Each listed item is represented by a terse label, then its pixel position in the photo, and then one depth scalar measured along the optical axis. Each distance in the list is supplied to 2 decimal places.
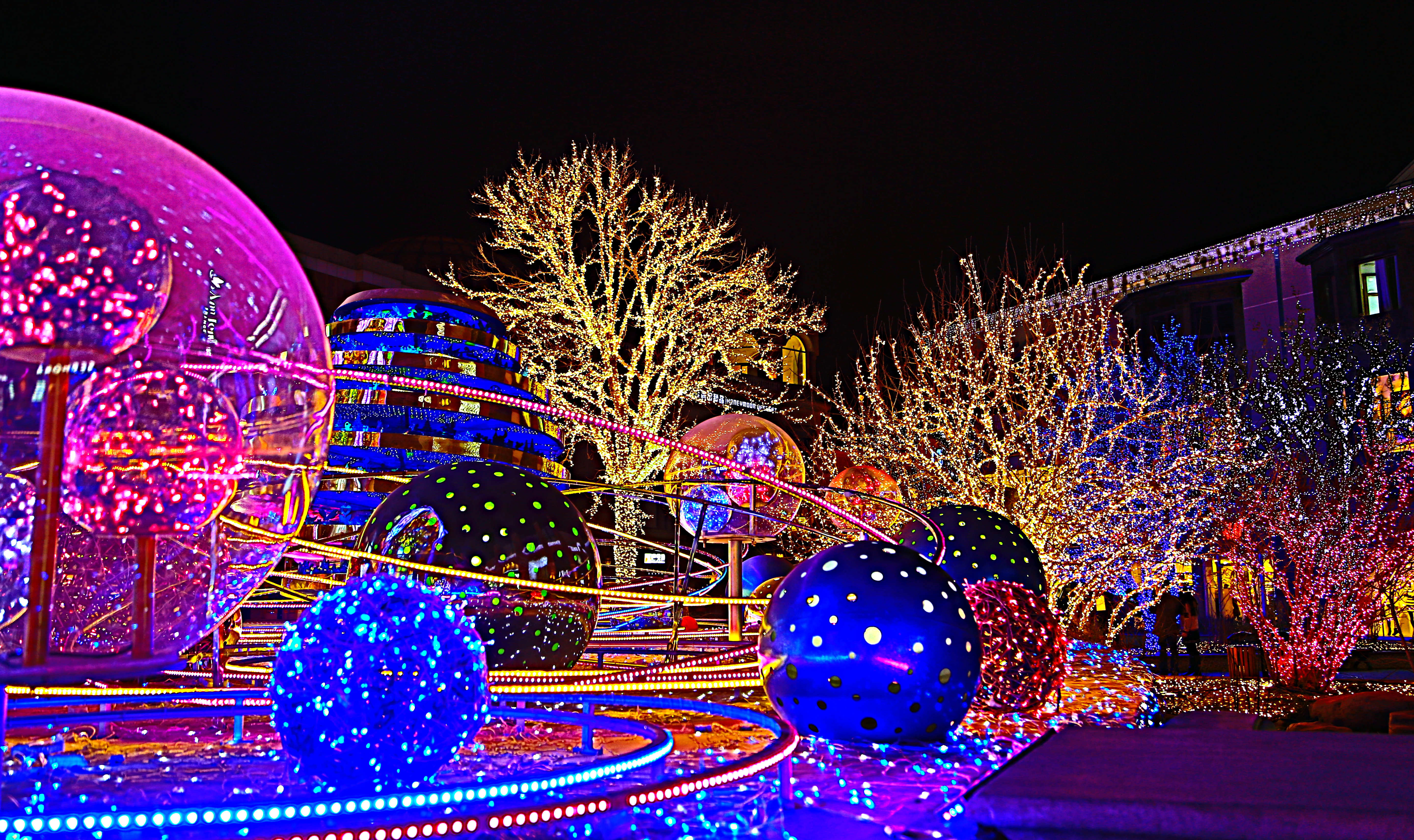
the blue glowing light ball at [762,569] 17.64
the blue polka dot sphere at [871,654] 5.99
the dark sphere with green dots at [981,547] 10.06
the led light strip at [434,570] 6.25
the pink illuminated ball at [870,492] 14.52
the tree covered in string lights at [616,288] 23.97
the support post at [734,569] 11.62
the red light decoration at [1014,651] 7.39
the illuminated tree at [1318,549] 15.00
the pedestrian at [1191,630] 19.06
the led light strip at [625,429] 5.30
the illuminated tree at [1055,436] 17.05
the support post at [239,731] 6.27
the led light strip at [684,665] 6.30
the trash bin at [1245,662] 17.64
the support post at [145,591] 3.36
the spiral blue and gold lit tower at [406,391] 13.59
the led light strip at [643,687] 5.84
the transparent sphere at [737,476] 11.71
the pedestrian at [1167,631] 18.91
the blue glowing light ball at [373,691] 4.39
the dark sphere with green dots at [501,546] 6.74
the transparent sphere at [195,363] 3.14
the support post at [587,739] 6.07
